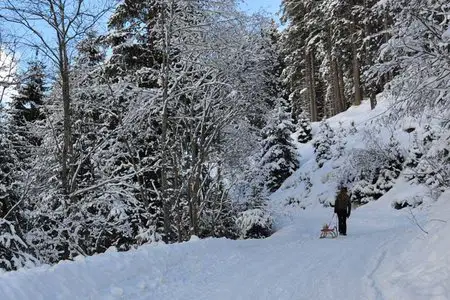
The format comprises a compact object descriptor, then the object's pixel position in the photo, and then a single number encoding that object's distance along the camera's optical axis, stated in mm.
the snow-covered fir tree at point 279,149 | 30991
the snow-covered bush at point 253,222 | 19109
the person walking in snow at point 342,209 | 15406
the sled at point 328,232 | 14833
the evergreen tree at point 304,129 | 37062
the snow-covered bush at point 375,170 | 23703
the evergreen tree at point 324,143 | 30344
